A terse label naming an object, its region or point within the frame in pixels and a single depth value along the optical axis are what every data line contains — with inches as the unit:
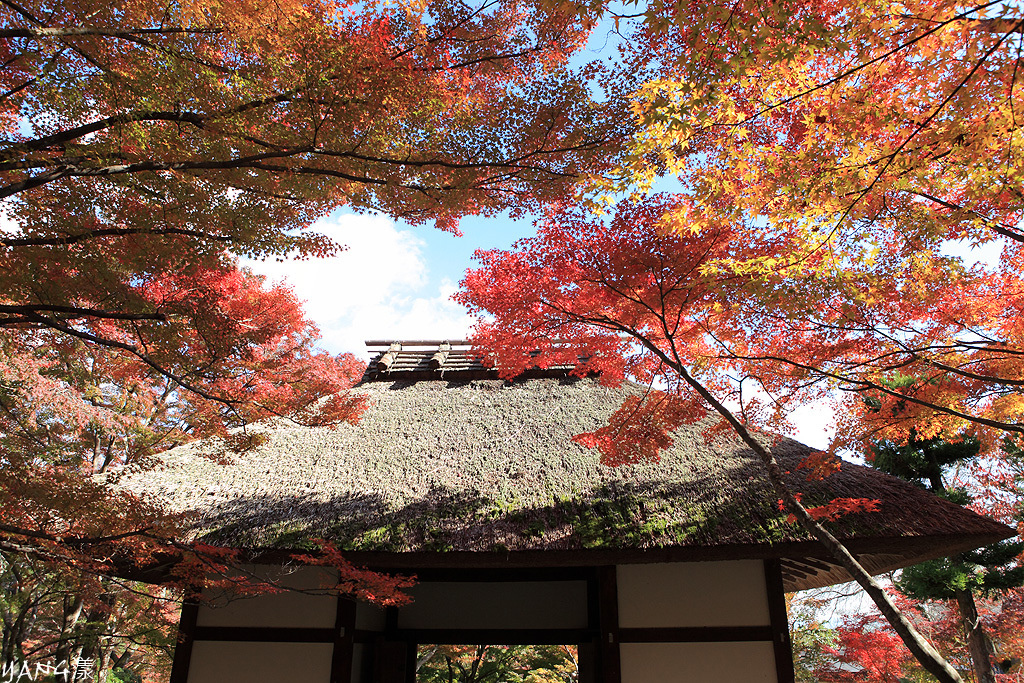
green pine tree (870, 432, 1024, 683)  293.1
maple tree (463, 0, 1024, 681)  113.4
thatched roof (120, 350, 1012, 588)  168.9
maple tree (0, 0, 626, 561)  137.5
